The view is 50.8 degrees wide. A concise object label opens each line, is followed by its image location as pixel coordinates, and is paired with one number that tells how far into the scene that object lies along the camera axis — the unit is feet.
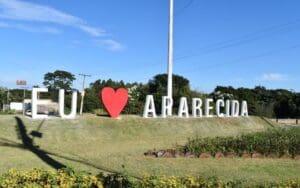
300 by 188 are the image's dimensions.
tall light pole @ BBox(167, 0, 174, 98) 67.29
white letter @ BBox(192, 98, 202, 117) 67.35
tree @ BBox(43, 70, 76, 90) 236.76
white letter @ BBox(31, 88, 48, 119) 46.90
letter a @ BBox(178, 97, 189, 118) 64.64
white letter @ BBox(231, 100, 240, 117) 76.55
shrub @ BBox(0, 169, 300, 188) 14.44
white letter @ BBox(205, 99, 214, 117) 69.46
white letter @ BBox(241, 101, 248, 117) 80.70
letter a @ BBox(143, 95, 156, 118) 59.38
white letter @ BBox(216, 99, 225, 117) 72.82
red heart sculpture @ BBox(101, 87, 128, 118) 52.20
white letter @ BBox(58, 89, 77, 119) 47.79
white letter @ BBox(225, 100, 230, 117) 75.29
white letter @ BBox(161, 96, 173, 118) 62.48
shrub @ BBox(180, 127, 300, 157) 30.98
